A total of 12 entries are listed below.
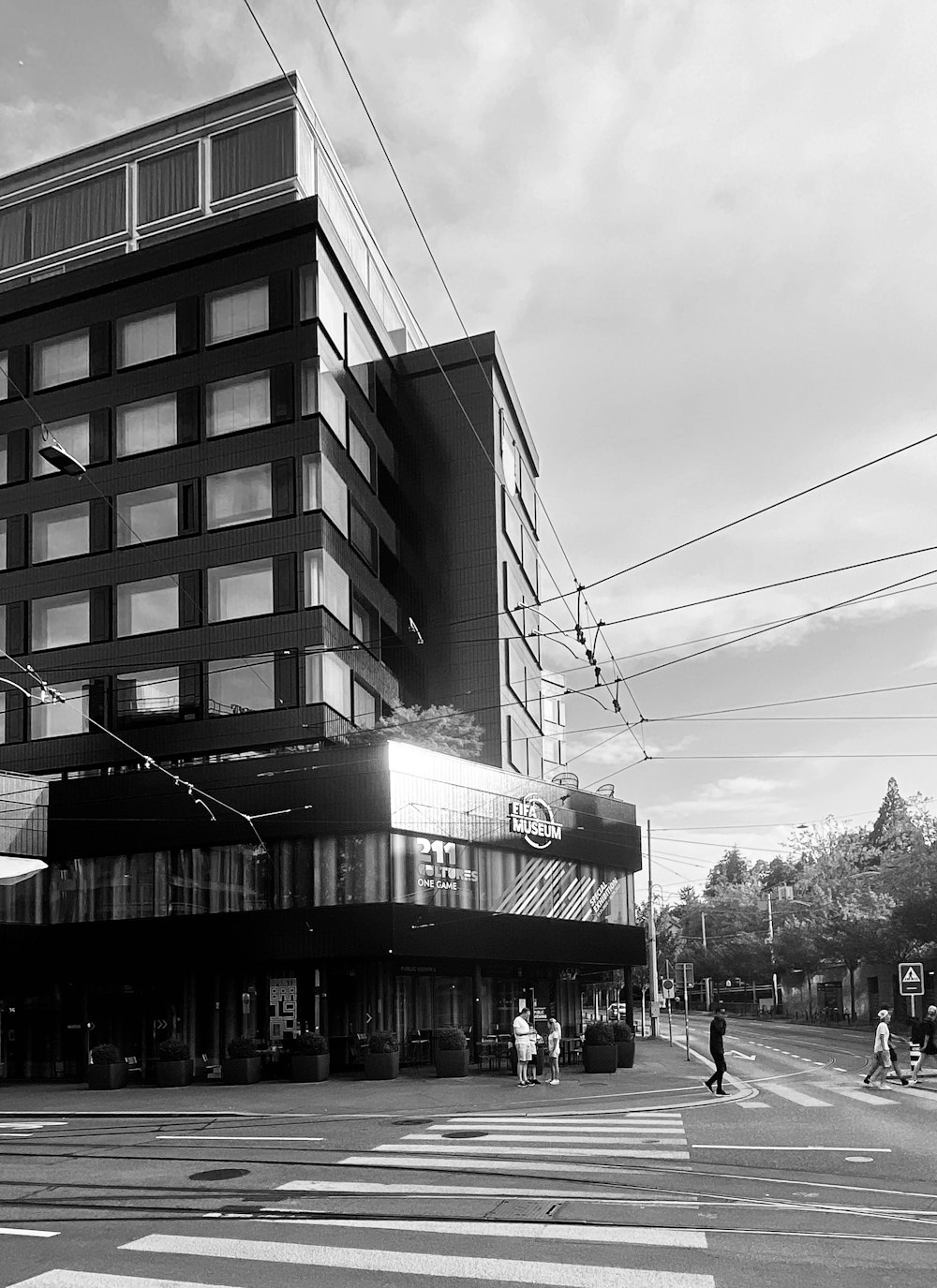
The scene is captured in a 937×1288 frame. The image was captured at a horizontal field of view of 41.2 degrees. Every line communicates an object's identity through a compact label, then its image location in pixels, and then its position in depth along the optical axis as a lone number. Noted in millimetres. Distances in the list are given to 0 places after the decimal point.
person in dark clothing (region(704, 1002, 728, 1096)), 25844
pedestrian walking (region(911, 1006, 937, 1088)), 29766
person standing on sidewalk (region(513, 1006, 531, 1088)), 29109
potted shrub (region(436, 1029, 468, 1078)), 31656
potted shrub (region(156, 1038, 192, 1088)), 32250
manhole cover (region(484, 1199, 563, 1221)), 12469
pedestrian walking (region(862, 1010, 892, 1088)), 29422
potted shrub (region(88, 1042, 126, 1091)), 32250
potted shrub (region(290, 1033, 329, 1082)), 32188
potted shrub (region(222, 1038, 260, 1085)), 32094
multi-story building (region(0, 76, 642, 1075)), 36469
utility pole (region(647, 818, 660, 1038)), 60312
